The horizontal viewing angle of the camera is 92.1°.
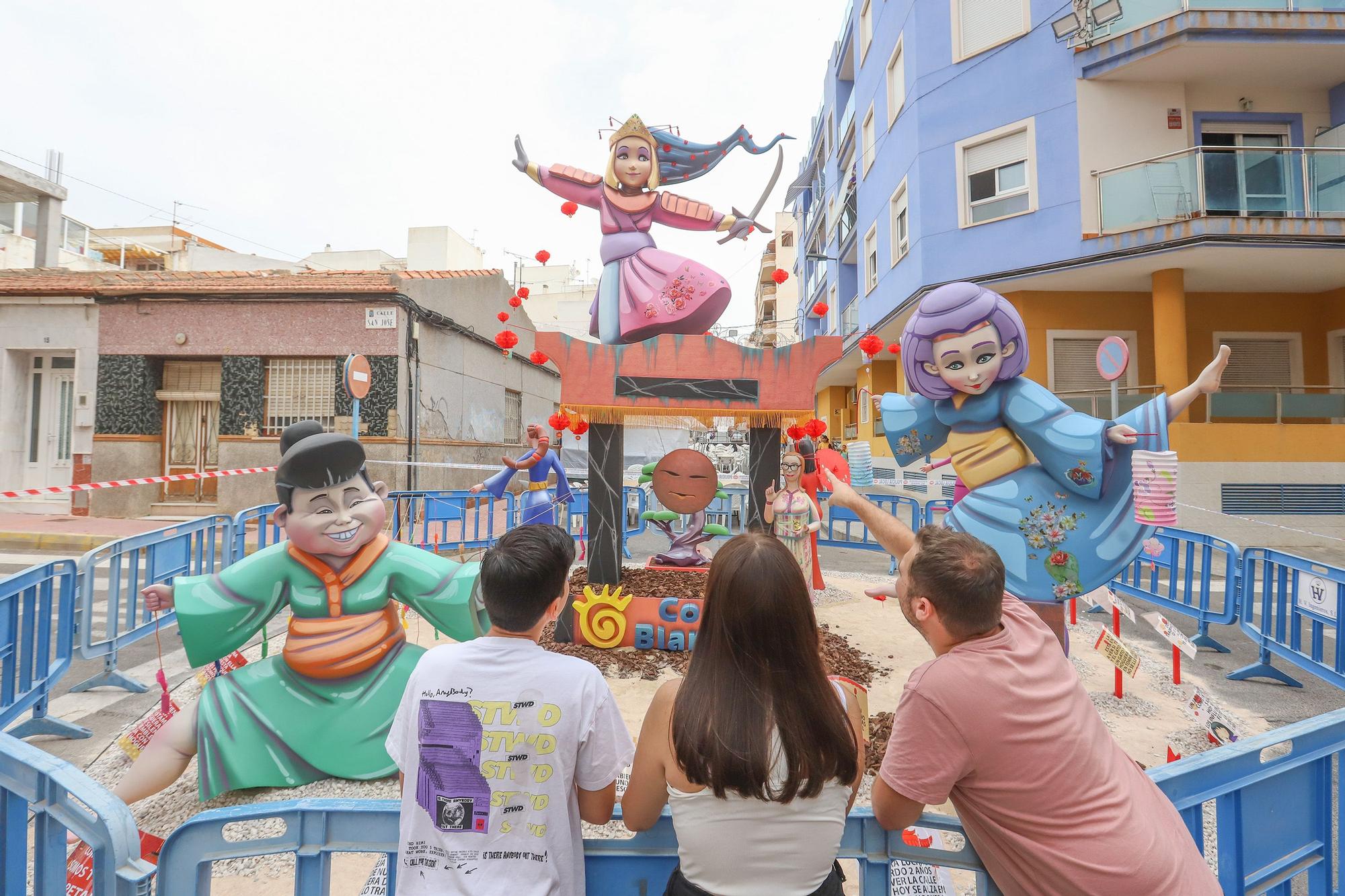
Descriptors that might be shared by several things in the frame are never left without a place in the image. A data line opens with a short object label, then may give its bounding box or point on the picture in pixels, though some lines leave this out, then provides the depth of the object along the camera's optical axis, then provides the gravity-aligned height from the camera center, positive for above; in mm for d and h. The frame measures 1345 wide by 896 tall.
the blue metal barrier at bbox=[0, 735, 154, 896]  1208 -710
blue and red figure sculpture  6520 -96
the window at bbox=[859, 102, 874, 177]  14909 +7671
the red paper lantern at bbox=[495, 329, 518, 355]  4586 +931
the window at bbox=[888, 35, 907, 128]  12422 +7573
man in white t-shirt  1406 -674
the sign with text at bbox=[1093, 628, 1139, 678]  3426 -992
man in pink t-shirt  1287 -640
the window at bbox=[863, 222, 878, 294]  14617 +4859
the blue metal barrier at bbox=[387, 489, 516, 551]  8013 -671
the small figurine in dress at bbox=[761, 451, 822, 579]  5746 -412
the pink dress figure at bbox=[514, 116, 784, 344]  4801 +1905
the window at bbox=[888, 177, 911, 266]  12477 +4841
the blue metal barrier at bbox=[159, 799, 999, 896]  1333 -812
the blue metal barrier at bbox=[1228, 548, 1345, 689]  3869 -912
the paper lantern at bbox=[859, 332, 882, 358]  4457 +867
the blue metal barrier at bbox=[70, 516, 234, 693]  3883 -741
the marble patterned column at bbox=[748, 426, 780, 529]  5309 +61
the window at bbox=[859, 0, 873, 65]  14797 +10295
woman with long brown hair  1290 -571
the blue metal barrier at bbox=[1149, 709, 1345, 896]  1562 -864
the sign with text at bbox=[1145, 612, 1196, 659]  3797 -967
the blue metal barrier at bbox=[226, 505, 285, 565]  5578 -508
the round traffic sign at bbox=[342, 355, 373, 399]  5840 +833
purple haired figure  3062 +81
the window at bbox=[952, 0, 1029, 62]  10547 +7423
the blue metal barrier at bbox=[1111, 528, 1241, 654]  4816 -951
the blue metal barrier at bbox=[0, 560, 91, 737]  3162 -893
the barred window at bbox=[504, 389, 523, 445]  16438 +1359
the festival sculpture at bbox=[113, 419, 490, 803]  2893 -732
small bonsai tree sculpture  5402 -95
